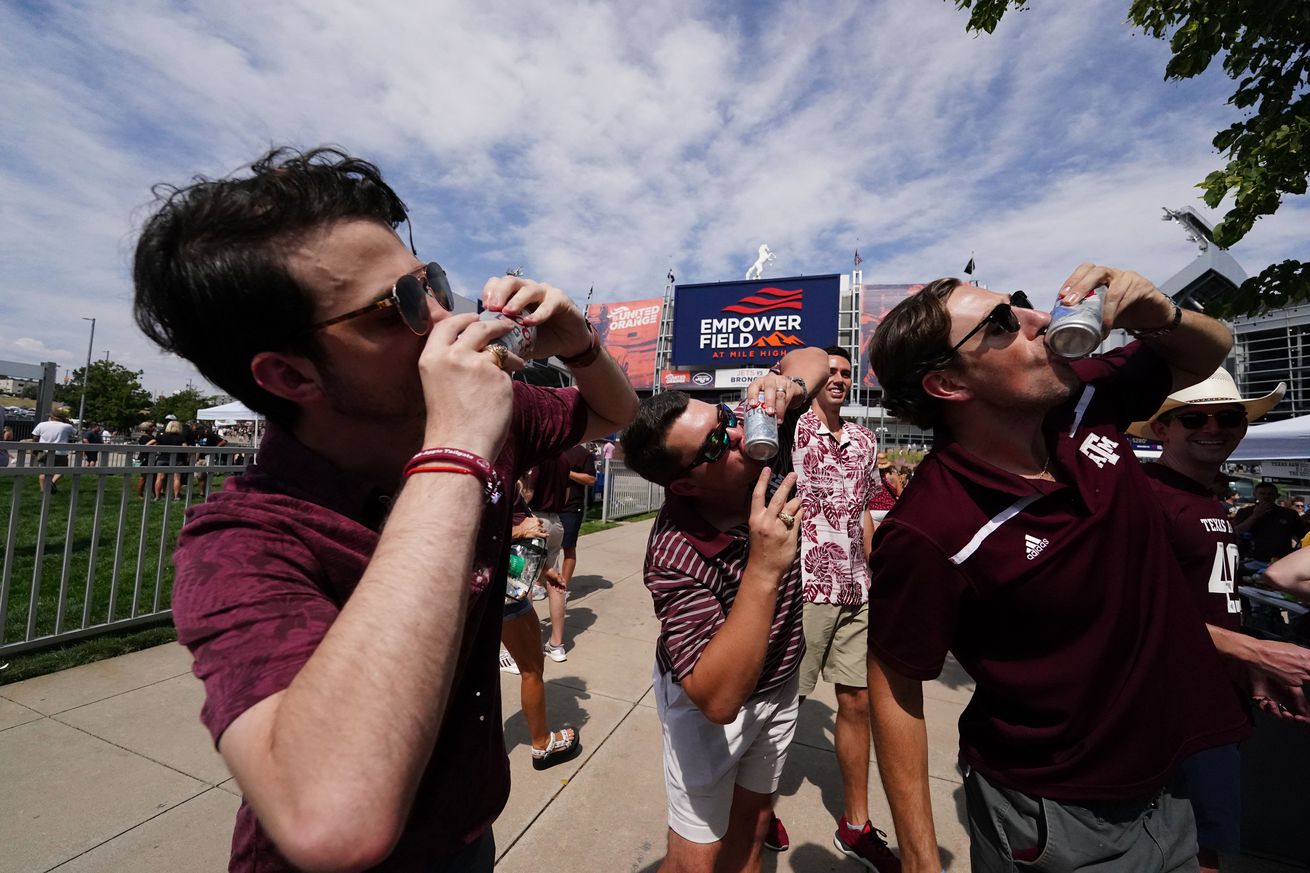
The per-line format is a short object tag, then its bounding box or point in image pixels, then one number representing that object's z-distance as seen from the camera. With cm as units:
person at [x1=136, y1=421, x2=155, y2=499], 1628
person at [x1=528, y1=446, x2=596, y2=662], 501
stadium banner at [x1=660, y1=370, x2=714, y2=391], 3709
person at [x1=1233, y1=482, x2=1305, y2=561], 750
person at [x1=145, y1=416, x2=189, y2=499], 1419
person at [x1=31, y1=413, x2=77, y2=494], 1070
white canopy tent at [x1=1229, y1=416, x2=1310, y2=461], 665
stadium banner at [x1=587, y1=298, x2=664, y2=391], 4484
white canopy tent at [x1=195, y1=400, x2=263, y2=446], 2128
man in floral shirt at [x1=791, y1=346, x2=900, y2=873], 317
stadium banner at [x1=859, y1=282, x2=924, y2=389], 3906
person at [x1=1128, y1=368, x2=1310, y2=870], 177
